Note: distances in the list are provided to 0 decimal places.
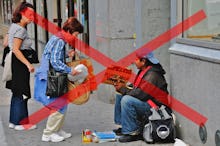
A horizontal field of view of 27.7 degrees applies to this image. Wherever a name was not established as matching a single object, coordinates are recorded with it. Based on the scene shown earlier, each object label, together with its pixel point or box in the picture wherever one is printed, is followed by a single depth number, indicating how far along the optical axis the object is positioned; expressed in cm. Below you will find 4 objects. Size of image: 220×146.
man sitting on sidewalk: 525
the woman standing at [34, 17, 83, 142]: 534
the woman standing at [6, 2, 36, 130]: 583
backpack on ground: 519
